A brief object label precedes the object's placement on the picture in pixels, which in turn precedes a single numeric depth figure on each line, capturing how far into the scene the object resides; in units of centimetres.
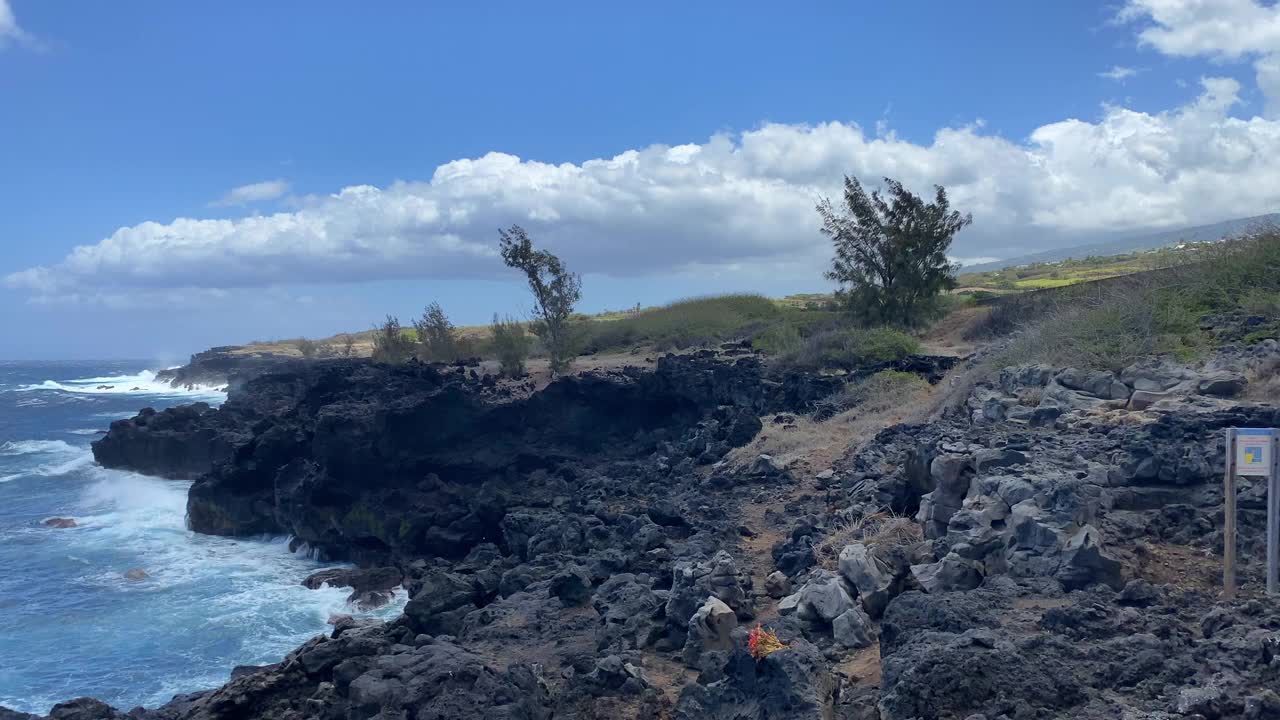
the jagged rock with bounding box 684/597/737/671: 780
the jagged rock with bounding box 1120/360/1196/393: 1168
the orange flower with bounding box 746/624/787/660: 580
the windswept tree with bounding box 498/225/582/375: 3044
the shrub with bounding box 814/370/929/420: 1870
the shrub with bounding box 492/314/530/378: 3002
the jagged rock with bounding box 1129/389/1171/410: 1123
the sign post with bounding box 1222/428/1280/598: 621
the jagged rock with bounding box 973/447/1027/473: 927
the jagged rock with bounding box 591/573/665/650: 848
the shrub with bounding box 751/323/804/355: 2645
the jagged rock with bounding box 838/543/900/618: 781
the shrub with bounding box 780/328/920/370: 2388
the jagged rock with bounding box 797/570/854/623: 781
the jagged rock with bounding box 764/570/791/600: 944
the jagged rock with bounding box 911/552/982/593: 755
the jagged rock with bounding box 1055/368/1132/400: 1201
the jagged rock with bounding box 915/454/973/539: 942
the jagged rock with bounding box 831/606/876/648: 736
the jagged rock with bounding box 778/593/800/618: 832
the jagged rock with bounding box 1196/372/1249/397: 1089
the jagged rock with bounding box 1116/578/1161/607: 630
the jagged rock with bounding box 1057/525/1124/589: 692
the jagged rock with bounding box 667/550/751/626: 847
